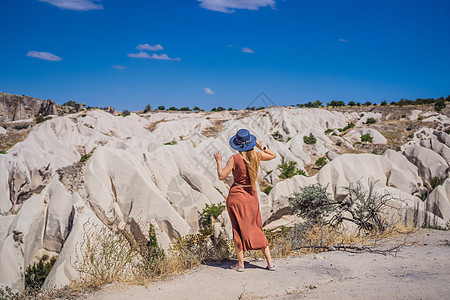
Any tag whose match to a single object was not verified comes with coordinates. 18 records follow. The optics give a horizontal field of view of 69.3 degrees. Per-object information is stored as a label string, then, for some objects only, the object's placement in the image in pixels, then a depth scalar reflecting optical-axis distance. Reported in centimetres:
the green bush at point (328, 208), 684
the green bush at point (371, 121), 5459
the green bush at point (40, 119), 4555
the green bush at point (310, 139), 3884
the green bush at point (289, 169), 2994
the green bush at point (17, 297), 382
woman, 457
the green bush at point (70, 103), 7405
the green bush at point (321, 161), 3388
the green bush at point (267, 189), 2488
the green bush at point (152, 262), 446
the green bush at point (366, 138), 4038
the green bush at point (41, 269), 1101
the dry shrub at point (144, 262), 405
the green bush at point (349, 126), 5362
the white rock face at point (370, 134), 4106
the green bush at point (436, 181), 2565
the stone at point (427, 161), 2766
